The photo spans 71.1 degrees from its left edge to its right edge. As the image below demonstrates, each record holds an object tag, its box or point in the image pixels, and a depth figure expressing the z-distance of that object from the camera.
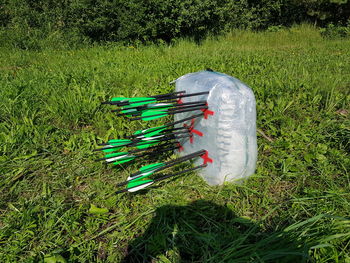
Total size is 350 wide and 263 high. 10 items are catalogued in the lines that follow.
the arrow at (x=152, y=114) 1.67
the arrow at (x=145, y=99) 1.71
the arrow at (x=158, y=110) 1.68
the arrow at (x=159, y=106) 1.68
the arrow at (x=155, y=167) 1.60
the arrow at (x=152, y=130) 1.73
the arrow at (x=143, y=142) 1.74
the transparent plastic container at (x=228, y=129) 1.55
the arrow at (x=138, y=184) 1.56
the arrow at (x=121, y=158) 1.78
